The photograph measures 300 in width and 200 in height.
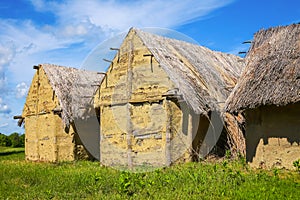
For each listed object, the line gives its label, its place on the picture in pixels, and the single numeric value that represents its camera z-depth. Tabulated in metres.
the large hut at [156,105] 13.35
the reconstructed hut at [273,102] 11.00
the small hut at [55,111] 17.41
